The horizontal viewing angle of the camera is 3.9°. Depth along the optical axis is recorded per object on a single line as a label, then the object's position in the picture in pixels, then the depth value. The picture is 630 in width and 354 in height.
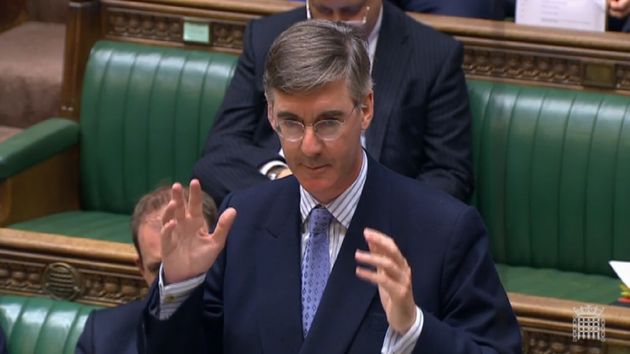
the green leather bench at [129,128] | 19.27
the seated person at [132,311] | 17.18
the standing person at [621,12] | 18.80
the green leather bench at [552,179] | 18.18
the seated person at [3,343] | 17.39
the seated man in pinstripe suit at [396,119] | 17.98
